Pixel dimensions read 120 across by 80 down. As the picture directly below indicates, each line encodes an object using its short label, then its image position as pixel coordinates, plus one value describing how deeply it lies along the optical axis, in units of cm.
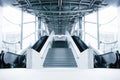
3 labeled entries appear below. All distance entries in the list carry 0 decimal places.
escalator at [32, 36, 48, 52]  768
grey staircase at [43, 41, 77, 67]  716
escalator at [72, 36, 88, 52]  784
